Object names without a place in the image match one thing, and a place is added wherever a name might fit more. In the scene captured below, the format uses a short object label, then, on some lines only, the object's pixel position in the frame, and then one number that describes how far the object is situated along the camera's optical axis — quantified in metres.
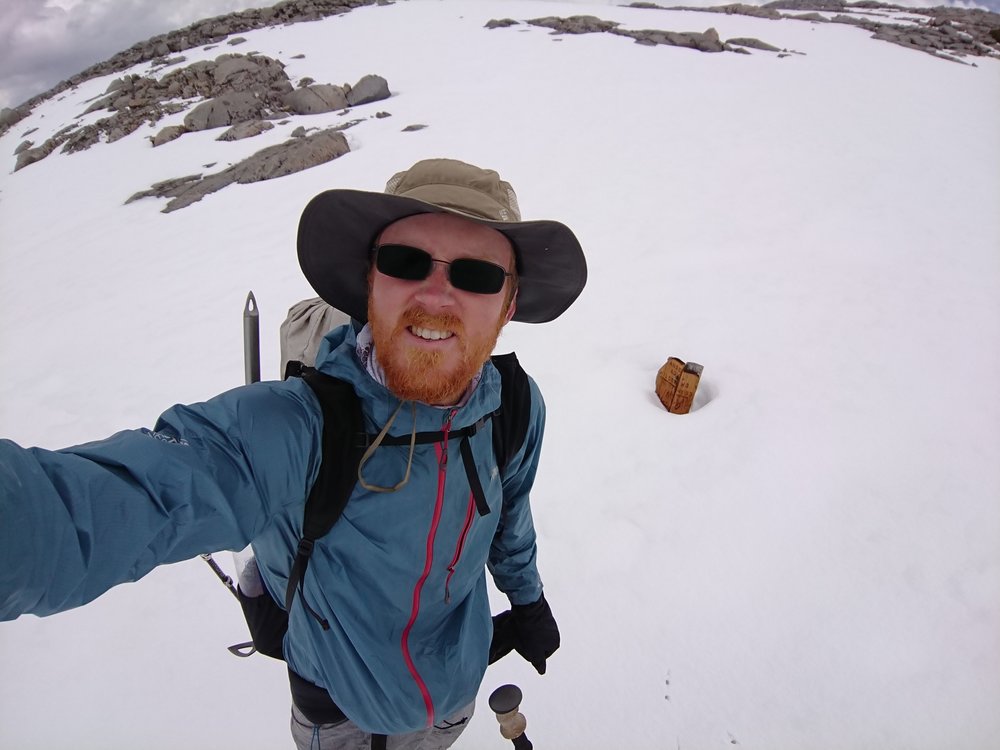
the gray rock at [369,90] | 16.34
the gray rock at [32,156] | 18.17
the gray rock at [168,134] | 15.45
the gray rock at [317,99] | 16.38
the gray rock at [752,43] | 19.62
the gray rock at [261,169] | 11.02
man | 0.88
